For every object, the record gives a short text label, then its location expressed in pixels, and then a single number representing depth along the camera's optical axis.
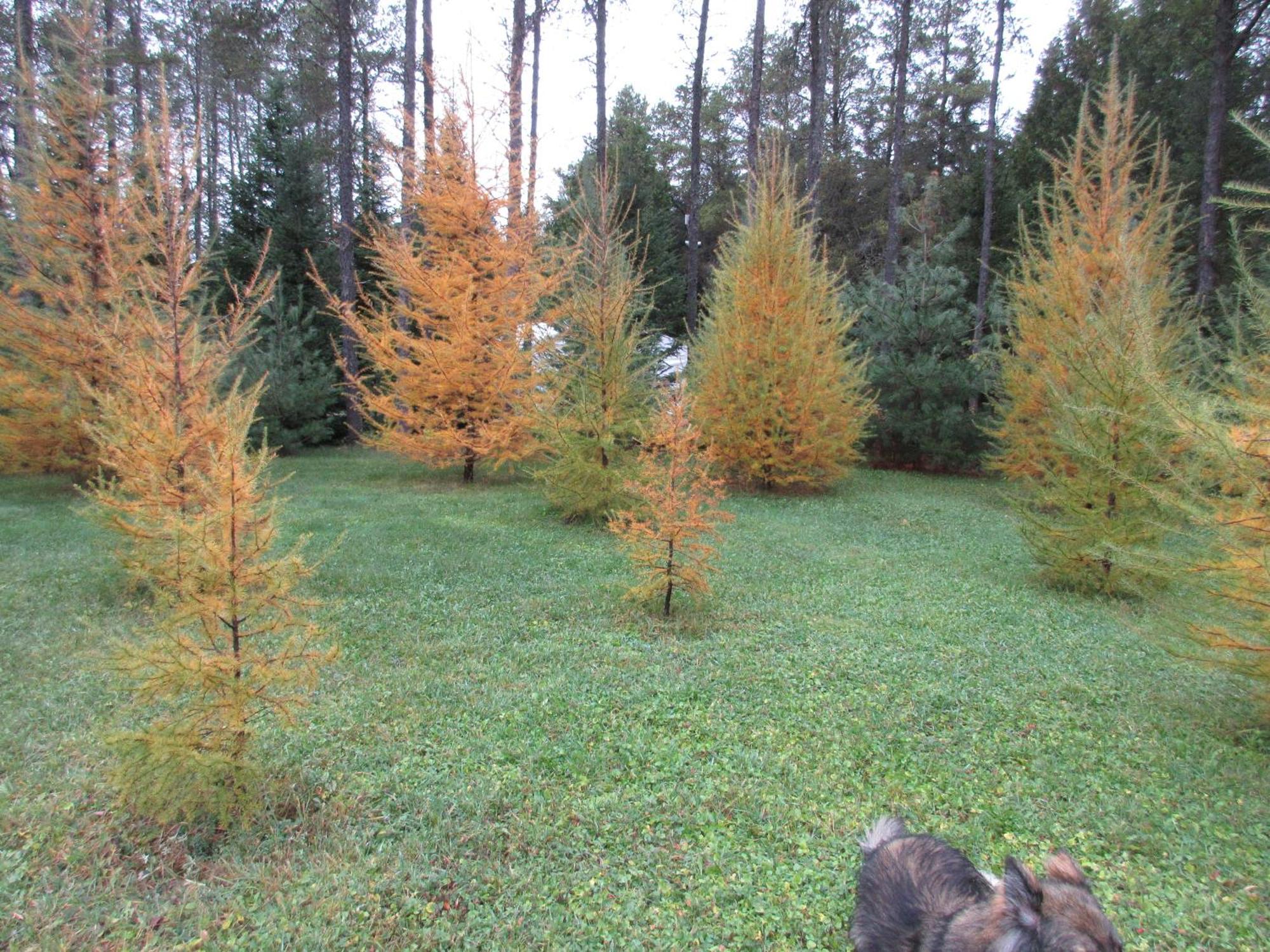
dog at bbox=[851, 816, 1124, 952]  1.75
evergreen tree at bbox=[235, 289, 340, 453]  15.77
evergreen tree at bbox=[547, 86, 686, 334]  24.50
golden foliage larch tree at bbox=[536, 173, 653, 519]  9.60
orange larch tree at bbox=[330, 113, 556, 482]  11.70
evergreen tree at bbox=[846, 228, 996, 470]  15.15
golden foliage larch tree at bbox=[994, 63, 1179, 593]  6.83
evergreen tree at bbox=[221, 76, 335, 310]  19.23
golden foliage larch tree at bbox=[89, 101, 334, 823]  2.90
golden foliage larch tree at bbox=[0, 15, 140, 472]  9.39
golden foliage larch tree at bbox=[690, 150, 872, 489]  12.52
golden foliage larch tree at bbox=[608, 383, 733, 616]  5.80
